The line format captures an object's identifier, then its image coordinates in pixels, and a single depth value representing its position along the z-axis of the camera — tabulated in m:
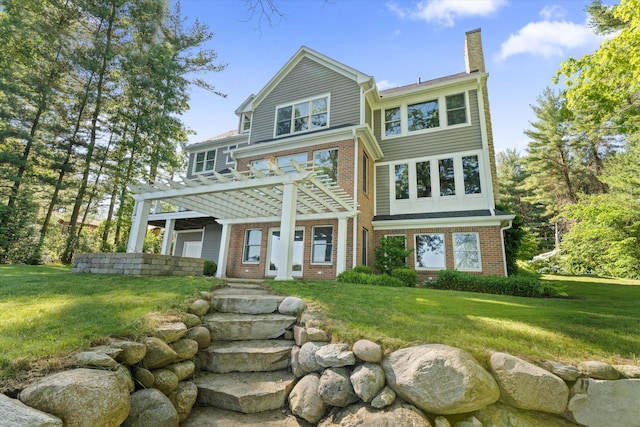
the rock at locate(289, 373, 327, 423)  2.81
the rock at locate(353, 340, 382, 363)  3.03
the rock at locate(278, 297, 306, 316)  4.42
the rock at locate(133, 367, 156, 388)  2.70
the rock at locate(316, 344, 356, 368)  3.09
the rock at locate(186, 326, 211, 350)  3.62
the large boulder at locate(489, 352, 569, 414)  2.59
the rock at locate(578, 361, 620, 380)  2.67
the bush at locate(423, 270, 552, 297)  8.41
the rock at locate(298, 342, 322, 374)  3.26
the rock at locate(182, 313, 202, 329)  3.78
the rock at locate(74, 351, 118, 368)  2.40
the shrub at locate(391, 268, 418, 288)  9.61
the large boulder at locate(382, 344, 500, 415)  2.56
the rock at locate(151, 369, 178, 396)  2.80
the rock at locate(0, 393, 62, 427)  1.64
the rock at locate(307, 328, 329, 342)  3.58
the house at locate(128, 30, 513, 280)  9.89
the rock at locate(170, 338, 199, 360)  3.28
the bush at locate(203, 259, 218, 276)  12.58
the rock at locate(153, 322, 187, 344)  3.21
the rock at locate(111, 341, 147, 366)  2.67
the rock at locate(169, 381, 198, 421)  2.77
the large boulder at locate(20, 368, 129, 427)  1.93
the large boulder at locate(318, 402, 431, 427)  2.51
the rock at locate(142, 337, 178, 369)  2.88
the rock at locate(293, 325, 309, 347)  3.69
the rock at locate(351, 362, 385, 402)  2.77
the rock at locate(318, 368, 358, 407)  2.85
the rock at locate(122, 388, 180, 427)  2.38
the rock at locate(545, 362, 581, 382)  2.70
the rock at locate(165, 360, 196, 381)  3.08
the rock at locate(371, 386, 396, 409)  2.69
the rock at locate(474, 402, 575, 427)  2.55
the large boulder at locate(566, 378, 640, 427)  2.50
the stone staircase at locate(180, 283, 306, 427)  2.84
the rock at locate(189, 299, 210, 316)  4.14
